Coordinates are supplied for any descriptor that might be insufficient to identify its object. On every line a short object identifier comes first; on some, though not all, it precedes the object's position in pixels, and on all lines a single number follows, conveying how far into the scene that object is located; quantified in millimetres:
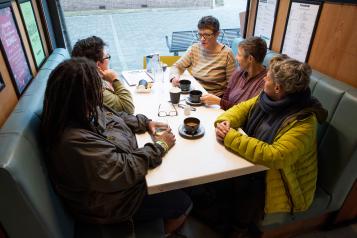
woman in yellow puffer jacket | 1093
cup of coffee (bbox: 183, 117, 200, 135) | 1255
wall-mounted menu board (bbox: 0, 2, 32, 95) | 1208
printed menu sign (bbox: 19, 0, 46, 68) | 1649
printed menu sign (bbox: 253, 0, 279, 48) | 2145
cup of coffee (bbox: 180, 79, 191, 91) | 1770
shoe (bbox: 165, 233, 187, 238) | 1541
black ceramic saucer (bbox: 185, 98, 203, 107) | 1586
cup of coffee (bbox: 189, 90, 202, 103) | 1576
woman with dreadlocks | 902
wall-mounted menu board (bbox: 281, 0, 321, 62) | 1696
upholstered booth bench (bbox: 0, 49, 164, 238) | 758
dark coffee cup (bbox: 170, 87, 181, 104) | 1568
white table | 1009
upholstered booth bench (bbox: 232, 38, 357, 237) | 1281
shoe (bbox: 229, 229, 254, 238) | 1473
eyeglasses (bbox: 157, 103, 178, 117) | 1475
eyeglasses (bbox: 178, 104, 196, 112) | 1534
